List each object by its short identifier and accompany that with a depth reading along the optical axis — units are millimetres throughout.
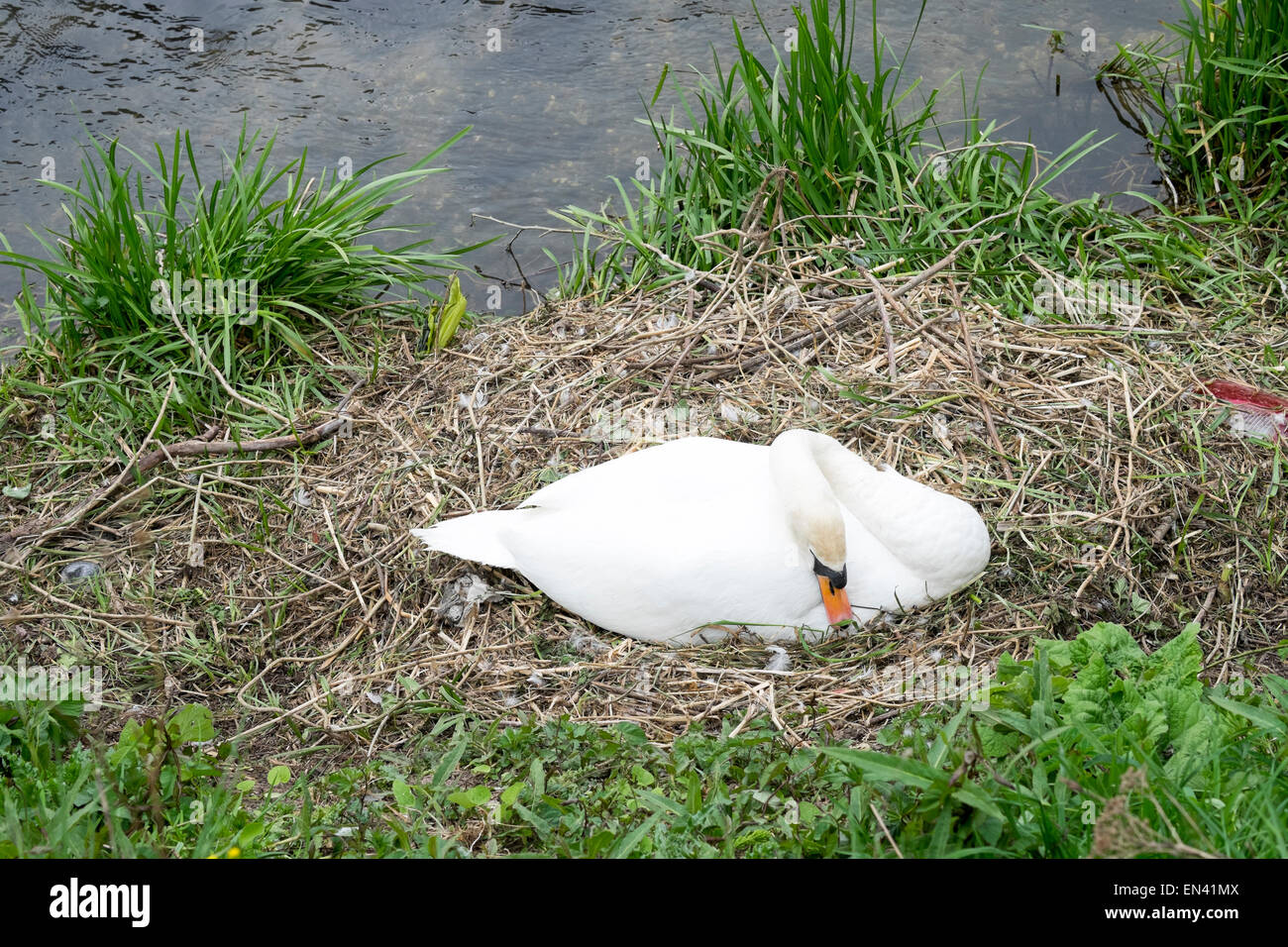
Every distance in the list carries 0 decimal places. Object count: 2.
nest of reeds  3408
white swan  3375
